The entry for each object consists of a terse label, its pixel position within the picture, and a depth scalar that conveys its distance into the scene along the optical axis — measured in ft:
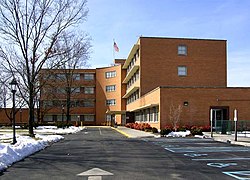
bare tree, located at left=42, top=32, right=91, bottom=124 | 65.45
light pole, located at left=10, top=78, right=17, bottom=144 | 45.52
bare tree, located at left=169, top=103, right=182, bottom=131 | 77.70
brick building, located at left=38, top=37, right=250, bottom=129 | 79.90
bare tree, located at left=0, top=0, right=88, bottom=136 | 59.57
